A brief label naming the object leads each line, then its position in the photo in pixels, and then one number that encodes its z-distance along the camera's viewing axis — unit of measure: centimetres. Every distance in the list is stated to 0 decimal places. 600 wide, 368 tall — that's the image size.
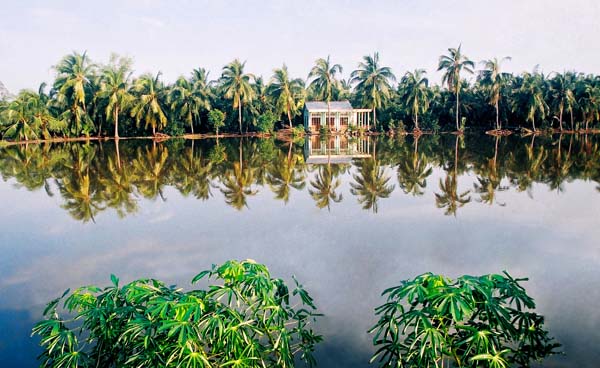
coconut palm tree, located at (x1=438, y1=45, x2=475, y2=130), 3903
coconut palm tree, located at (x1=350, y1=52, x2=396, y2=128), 4084
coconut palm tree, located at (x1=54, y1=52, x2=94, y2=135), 3434
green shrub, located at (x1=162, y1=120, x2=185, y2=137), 3884
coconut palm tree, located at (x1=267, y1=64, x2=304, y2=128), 3912
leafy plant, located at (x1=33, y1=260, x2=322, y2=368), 307
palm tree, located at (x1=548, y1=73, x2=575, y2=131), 3812
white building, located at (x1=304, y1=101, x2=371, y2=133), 4134
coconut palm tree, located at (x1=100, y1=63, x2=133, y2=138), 3484
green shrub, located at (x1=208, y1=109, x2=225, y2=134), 3909
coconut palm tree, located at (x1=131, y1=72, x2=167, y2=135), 3603
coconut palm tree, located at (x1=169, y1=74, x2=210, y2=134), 3784
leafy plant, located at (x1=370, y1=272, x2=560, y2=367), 310
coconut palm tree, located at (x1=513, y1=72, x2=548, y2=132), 3762
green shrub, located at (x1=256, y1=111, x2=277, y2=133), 3916
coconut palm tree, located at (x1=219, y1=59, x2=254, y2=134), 3797
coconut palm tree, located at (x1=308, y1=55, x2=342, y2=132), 4009
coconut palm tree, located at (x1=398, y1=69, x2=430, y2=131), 4025
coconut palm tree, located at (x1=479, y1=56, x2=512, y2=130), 3869
